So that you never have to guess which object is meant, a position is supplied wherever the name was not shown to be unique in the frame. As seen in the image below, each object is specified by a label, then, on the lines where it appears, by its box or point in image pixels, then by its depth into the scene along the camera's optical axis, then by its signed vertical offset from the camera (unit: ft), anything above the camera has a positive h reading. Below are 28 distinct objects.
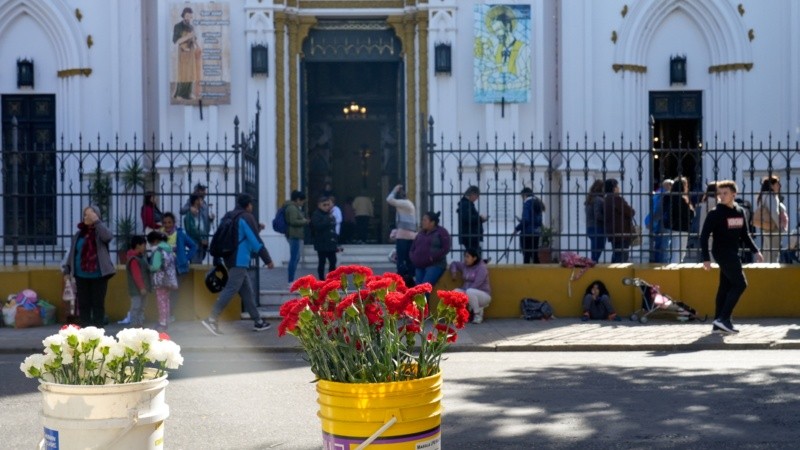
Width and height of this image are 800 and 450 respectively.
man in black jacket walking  48.16 -1.89
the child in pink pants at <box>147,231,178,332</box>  51.60 -3.06
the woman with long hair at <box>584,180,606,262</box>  56.70 -1.20
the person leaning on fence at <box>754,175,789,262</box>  56.34 -1.02
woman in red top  58.90 -0.77
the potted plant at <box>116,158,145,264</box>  61.00 -1.08
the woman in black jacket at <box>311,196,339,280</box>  62.13 -1.99
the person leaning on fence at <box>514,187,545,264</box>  56.65 -1.46
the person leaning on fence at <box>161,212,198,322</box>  54.49 -2.10
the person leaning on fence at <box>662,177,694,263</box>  55.57 -0.92
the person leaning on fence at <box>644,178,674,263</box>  55.62 -1.65
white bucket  18.26 -3.10
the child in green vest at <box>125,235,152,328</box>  51.78 -3.15
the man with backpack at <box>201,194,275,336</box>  50.34 -2.17
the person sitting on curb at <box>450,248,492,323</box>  53.57 -3.64
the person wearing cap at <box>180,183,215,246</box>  57.21 -0.70
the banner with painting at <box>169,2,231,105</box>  74.33 +8.14
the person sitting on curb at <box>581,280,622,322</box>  54.60 -4.79
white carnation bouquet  18.86 -2.36
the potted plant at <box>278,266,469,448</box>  18.88 -2.41
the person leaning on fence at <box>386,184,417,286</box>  57.52 -1.69
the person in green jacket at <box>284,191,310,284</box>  63.59 -1.74
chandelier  83.46 +5.36
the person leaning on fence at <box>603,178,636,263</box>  56.08 -1.23
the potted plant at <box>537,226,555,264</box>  55.46 -2.33
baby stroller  53.67 -4.70
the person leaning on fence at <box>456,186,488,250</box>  56.13 -1.16
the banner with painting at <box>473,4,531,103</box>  74.74 +8.17
